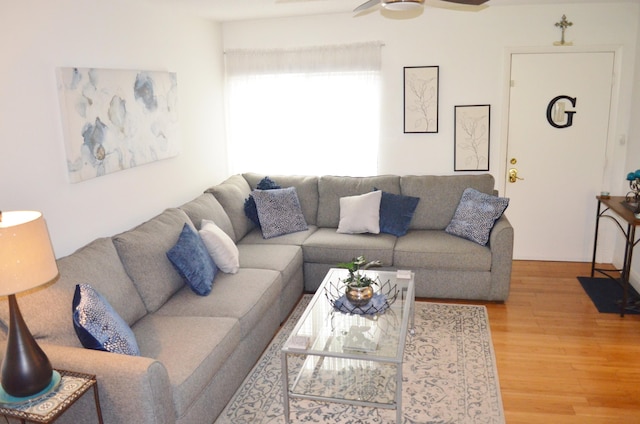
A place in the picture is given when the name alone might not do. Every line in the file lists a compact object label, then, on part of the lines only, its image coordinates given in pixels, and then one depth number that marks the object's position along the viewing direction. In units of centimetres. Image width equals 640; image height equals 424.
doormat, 419
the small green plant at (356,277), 336
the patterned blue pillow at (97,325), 243
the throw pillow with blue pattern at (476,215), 440
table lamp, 206
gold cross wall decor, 484
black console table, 407
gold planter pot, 332
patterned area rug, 296
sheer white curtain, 530
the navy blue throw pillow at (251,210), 482
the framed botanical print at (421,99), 518
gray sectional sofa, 237
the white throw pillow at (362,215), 470
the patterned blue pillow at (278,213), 475
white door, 498
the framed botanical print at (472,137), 518
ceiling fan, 277
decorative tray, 333
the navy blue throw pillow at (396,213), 471
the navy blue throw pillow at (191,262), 344
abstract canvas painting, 323
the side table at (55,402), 207
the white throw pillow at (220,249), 379
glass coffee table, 285
